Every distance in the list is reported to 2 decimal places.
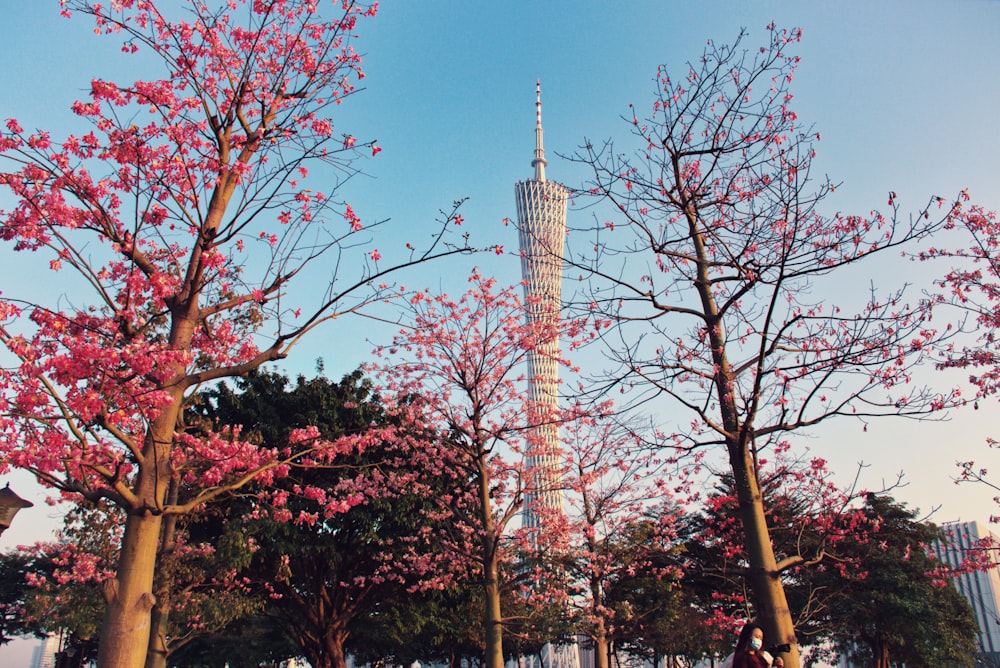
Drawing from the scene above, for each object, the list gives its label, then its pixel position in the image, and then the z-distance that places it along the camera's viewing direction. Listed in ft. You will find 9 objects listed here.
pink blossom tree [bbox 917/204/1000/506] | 32.94
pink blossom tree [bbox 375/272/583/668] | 43.06
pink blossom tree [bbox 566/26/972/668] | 20.77
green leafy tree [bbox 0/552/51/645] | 111.86
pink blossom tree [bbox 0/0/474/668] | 18.25
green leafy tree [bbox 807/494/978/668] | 86.89
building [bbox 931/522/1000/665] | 112.26
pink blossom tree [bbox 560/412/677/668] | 68.80
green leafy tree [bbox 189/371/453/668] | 57.57
